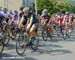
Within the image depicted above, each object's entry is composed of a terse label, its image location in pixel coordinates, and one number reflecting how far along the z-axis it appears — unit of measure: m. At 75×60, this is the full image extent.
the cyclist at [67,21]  21.95
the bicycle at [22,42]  12.58
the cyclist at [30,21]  13.11
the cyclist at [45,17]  19.18
